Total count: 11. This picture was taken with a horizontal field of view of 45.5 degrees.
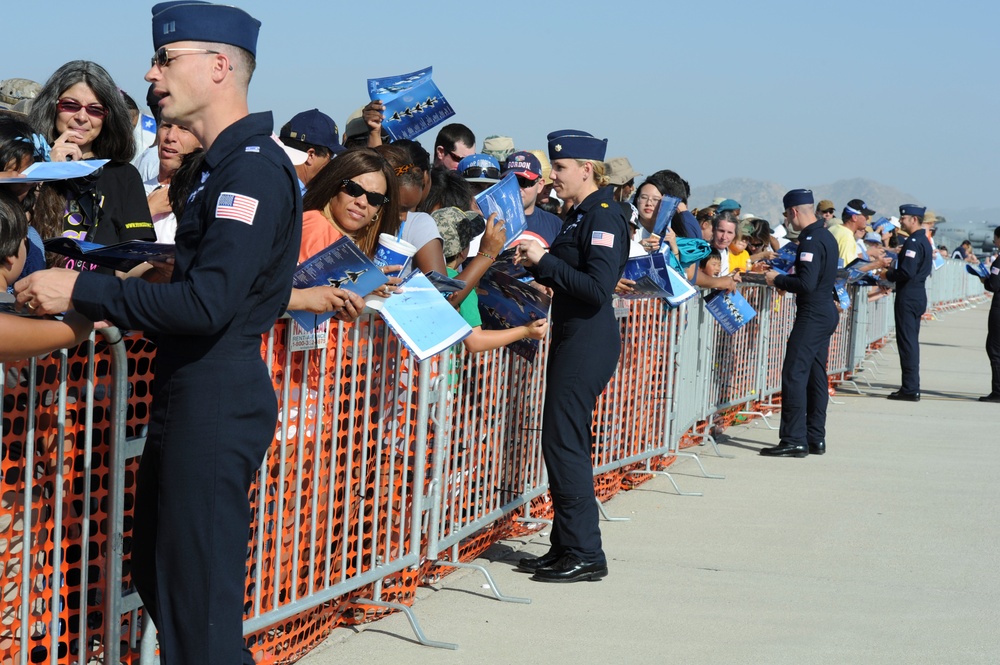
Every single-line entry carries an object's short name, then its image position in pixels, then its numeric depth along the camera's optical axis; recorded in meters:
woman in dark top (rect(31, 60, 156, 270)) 4.25
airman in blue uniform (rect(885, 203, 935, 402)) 15.55
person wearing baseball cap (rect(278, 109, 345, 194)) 6.18
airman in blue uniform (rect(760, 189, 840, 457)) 10.78
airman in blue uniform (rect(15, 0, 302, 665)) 3.02
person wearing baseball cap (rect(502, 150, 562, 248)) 7.13
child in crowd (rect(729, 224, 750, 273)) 11.77
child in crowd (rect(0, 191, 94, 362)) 2.93
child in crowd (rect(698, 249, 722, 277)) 10.62
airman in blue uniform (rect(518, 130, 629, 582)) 6.14
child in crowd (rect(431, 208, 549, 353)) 6.05
